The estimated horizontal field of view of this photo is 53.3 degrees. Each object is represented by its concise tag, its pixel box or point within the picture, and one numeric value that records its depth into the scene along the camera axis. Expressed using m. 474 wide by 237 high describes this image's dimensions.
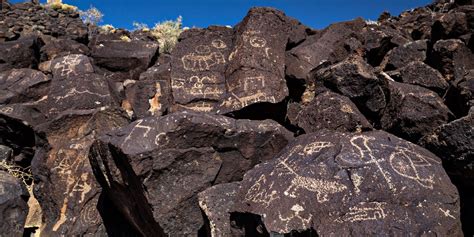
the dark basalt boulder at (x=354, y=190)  3.14
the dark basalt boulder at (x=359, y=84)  5.23
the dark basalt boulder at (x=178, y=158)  4.04
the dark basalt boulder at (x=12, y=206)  4.55
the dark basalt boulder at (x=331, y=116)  4.65
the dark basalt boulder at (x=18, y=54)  8.19
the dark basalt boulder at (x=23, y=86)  7.05
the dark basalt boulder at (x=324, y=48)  6.76
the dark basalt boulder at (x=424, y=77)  5.42
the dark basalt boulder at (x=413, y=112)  4.56
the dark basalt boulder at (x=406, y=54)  6.44
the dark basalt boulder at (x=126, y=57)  8.59
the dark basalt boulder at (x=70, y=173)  4.98
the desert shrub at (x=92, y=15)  17.70
